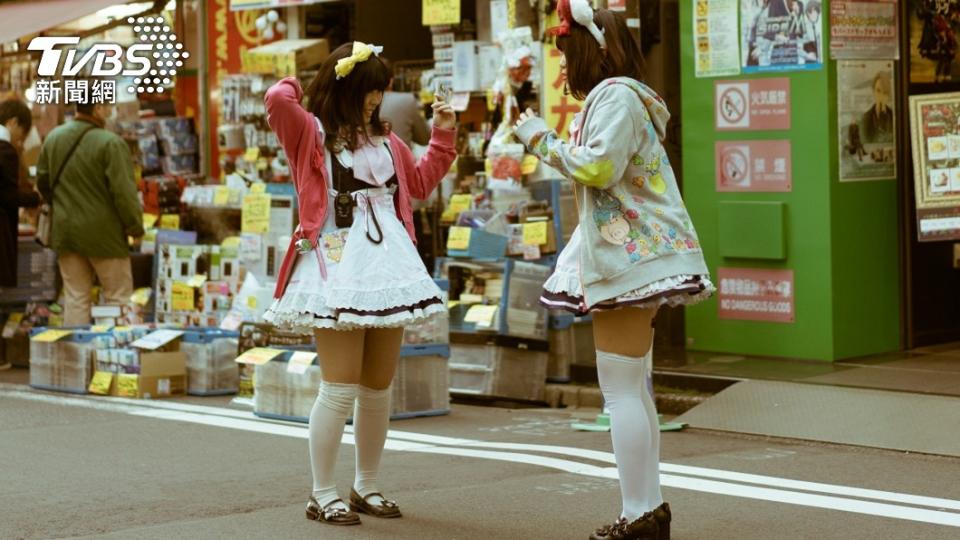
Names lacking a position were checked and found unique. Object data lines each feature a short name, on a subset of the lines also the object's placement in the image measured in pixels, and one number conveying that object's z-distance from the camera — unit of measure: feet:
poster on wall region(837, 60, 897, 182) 34.60
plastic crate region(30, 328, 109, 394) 37.11
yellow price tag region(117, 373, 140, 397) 35.91
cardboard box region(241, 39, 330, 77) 43.19
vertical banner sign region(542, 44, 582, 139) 36.55
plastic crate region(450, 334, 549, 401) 34.96
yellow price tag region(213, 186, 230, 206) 43.19
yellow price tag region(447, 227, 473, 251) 35.94
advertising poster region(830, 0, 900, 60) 34.17
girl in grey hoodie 19.89
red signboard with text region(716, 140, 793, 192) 34.99
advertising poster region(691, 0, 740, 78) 35.55
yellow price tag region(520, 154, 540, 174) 36.55
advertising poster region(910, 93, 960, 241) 33.86
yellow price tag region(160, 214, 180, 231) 44.29
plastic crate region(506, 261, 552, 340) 35.24
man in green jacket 39.81
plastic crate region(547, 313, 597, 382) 35.40
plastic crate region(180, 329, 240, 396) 36.32
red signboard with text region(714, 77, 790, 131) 34.86
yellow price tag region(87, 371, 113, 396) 36.40
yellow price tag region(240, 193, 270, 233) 41.32
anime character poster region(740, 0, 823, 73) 34.22
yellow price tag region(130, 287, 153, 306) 42.86
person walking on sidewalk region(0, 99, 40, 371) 39.55
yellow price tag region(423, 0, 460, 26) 38.63
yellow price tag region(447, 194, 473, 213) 37.91
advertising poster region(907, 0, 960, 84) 36.14
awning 43.88
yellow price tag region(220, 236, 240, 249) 42.32
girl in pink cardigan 22.12
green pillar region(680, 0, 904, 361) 34.45
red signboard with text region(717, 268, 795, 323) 35.17
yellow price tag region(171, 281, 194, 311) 42.37
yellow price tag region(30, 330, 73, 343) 37.40
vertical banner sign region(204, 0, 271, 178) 46.01
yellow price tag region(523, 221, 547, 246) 35.27
